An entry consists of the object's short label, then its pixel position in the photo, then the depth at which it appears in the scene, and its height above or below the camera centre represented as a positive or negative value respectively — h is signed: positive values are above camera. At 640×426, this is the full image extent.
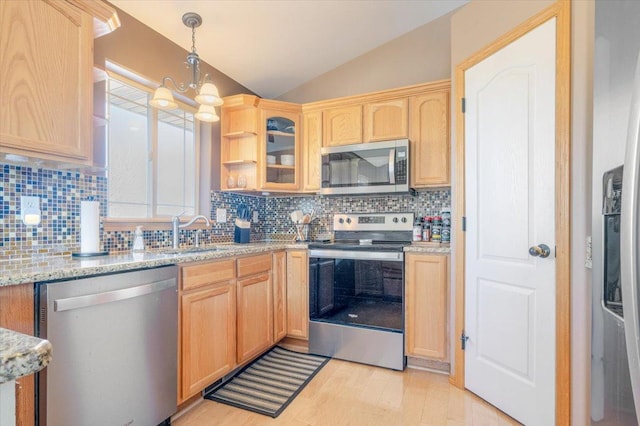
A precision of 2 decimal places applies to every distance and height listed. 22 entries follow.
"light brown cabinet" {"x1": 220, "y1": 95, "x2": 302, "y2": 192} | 2.93 +0.63
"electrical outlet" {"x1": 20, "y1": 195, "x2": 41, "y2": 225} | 1.61 +0.00
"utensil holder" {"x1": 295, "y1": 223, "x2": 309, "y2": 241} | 3.21 -0.20
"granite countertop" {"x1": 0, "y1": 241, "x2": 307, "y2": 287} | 1.18 -0.25
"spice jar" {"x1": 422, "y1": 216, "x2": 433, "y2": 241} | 2.74 -0.15
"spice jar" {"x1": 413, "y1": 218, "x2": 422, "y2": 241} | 2.77 -0.18
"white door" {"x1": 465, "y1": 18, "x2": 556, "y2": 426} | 1.64 -0.08
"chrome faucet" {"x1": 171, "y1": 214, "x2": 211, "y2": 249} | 2.37 -0.12
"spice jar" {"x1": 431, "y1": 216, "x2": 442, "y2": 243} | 2.68 -0.14
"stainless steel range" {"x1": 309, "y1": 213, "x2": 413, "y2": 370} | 2.40 -0.72
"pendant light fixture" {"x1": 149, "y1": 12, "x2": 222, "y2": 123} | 1.79 +0.66
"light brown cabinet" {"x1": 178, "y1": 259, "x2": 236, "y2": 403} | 1.78 -0.68
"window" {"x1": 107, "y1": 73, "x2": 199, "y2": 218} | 2.18 +0.43
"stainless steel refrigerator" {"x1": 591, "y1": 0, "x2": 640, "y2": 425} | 0.64 +0.00
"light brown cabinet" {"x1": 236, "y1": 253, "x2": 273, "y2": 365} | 2.23 -0.72
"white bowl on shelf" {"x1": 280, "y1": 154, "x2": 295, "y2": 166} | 3.07 +0.50
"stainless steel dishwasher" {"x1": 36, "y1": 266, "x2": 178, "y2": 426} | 1.23 -0.61
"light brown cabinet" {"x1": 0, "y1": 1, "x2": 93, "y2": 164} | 1.32 +0.59
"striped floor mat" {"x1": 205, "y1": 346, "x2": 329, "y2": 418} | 1.94 -1.17
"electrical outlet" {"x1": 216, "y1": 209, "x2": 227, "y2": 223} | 2.93 -0.03
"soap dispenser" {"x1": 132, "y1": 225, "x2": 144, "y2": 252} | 2.07 -0.20
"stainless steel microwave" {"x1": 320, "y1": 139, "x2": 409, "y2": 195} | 2.63 +0.38
